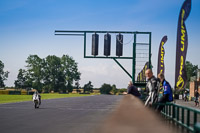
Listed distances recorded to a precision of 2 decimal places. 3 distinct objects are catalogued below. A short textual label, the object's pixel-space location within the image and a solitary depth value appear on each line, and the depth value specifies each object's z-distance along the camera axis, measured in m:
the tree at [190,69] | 143.50
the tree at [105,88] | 163.12
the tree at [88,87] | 174.25
